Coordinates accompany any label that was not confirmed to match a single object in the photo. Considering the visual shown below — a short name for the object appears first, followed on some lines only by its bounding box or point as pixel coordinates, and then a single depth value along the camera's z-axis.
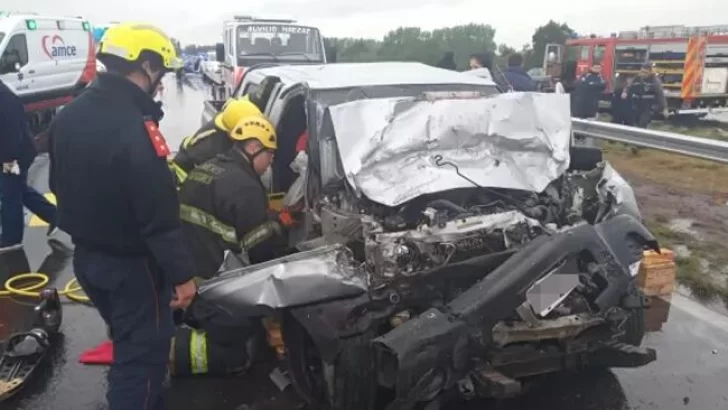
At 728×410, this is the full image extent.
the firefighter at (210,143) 4.76
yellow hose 5.25
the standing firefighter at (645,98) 13.25
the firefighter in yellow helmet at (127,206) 2.76
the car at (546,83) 16.78
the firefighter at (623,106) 13.38
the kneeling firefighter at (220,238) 3.93
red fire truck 17.50
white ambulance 14.09
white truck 13.92
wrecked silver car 3.10
